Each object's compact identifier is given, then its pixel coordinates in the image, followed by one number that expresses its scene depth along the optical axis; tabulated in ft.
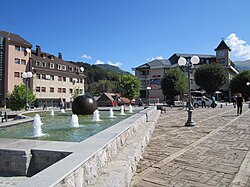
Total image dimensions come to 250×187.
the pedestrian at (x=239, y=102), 55.44
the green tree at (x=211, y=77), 147.43
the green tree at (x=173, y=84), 122.21
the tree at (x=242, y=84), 176.24
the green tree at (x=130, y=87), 168.96
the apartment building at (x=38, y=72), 134.21
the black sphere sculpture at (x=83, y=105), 41.34
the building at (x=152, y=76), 205.37
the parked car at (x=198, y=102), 109.23
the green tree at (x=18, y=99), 93.45
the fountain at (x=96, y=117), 34.82
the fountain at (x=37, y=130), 21.53
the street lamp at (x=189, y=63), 36.16
